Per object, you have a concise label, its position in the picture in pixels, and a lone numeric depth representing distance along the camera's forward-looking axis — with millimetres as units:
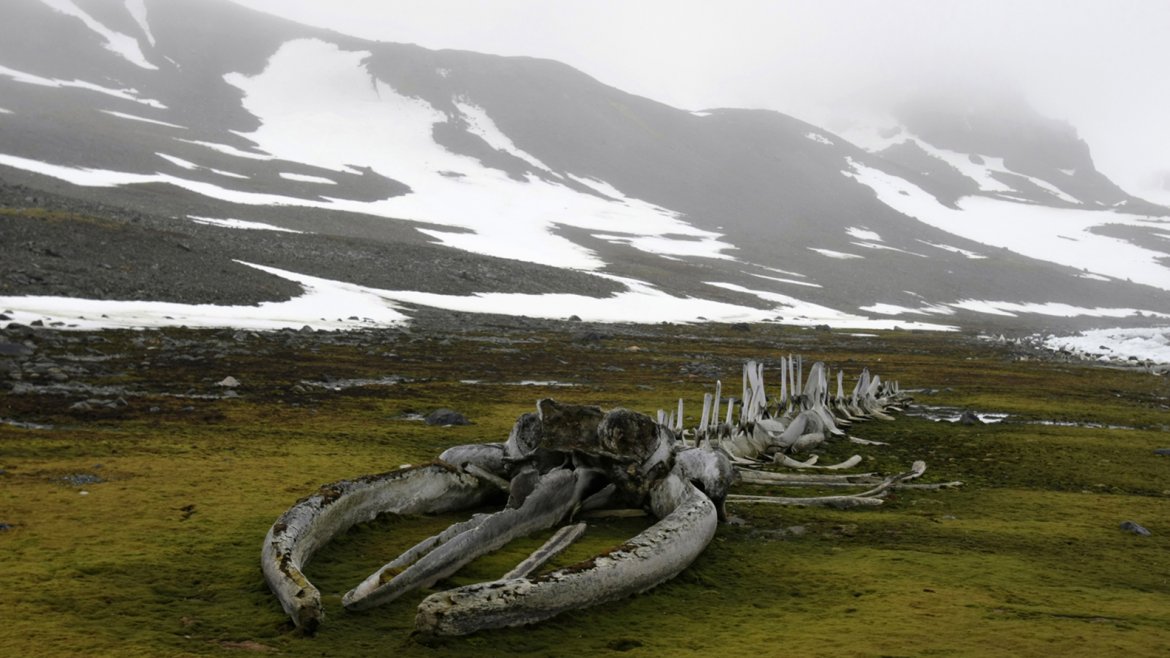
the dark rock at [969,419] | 16227
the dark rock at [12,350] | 15766
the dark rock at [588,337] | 34659
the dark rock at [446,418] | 13672
